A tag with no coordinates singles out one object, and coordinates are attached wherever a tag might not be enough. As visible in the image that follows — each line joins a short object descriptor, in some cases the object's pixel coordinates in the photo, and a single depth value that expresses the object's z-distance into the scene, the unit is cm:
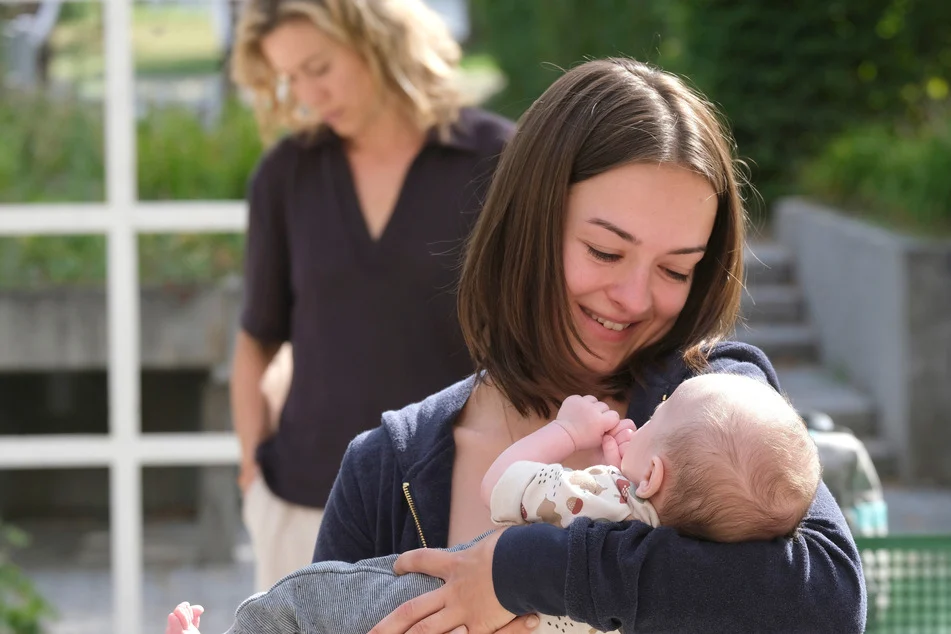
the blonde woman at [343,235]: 569
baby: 312
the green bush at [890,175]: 1367
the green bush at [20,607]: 802
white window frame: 769
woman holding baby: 303
